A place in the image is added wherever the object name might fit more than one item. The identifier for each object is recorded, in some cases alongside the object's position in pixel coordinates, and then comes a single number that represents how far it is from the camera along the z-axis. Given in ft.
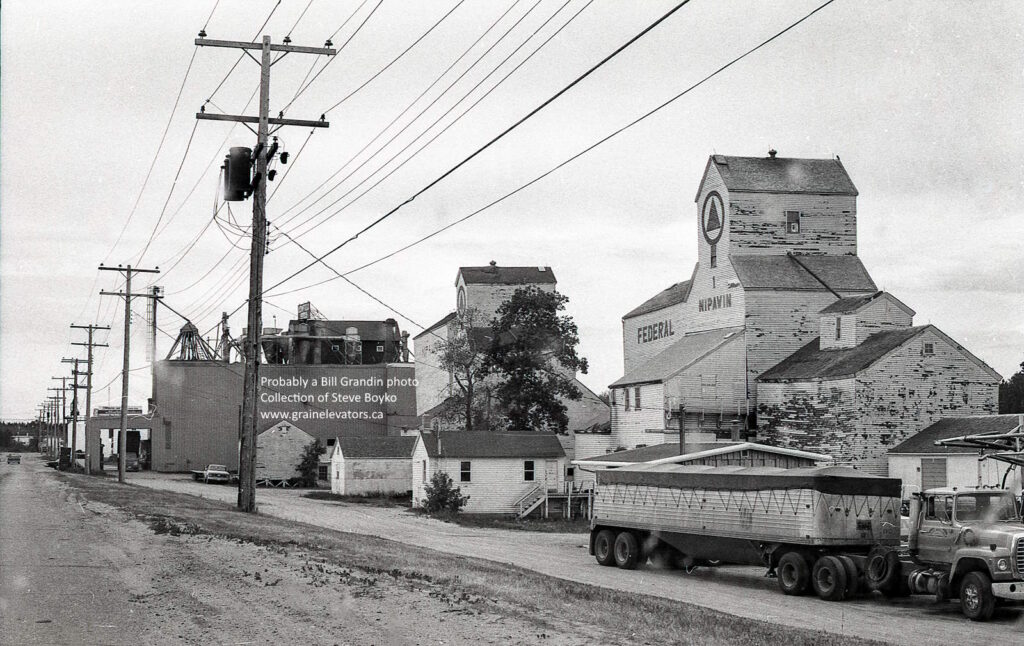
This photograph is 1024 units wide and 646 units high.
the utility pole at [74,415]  369.40
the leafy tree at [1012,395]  297.74
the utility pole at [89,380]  328.23
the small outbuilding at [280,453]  302.45
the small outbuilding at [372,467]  264.52
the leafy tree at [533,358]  241.76
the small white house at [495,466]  216.95
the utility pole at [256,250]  116.26
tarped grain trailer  76.79
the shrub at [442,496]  211.41
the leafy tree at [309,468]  304.50
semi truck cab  74.18
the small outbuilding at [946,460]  147.84
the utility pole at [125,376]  231.30
